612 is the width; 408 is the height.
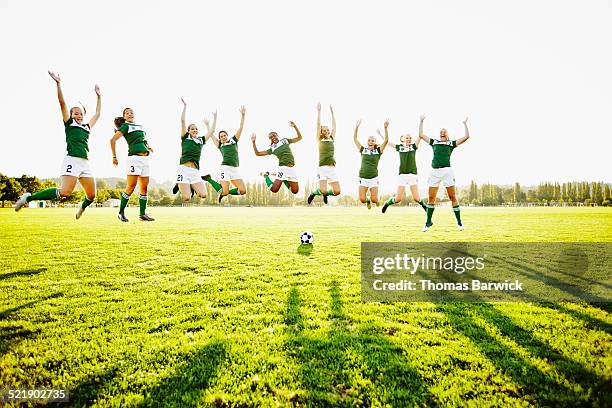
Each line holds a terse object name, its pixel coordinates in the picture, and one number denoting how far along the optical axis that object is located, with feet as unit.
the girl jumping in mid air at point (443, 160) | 25.95
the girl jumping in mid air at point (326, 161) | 27.22
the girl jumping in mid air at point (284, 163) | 27.32
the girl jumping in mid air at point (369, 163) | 27.72
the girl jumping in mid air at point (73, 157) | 20.63
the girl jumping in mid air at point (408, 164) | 27.66
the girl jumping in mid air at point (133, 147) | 23.32
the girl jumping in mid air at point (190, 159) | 24.94
